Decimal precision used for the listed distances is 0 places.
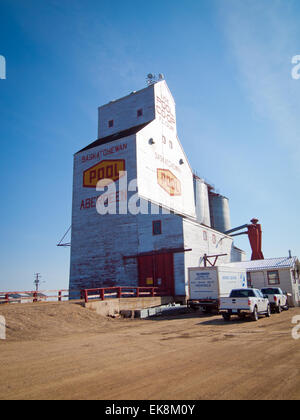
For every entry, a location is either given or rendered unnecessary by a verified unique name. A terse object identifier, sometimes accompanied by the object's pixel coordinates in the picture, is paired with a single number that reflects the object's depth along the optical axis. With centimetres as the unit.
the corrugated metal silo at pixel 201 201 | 5337
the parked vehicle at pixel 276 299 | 2193
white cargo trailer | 2195
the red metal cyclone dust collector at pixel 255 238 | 4691
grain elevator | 2970
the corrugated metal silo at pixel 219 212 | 5941
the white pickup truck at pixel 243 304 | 1706
